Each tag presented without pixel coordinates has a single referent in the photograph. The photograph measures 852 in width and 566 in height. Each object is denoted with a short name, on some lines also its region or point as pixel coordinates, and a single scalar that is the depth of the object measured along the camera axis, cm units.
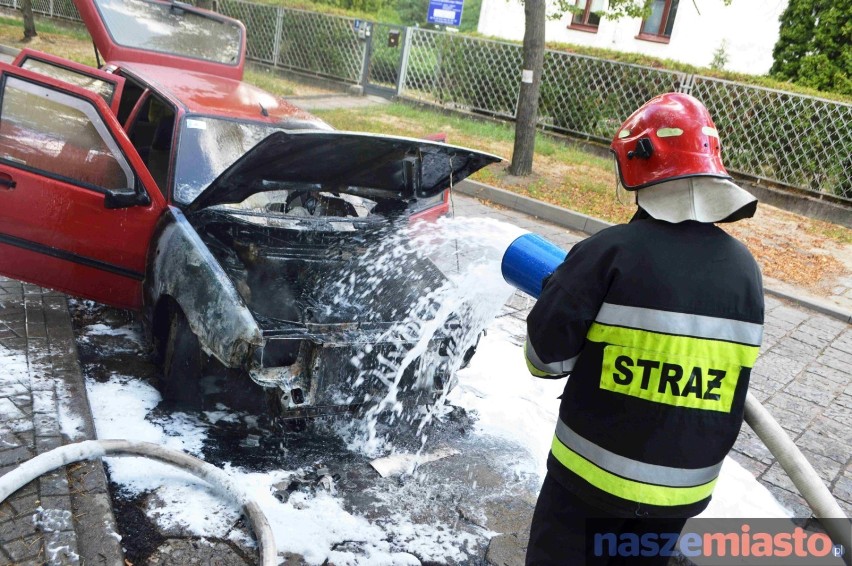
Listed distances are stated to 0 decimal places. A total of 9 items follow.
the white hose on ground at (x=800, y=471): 231
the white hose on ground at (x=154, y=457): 283
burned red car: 350
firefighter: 194
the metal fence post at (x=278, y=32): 1780
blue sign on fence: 1577
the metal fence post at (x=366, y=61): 1616
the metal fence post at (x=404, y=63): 1550
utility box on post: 1570
